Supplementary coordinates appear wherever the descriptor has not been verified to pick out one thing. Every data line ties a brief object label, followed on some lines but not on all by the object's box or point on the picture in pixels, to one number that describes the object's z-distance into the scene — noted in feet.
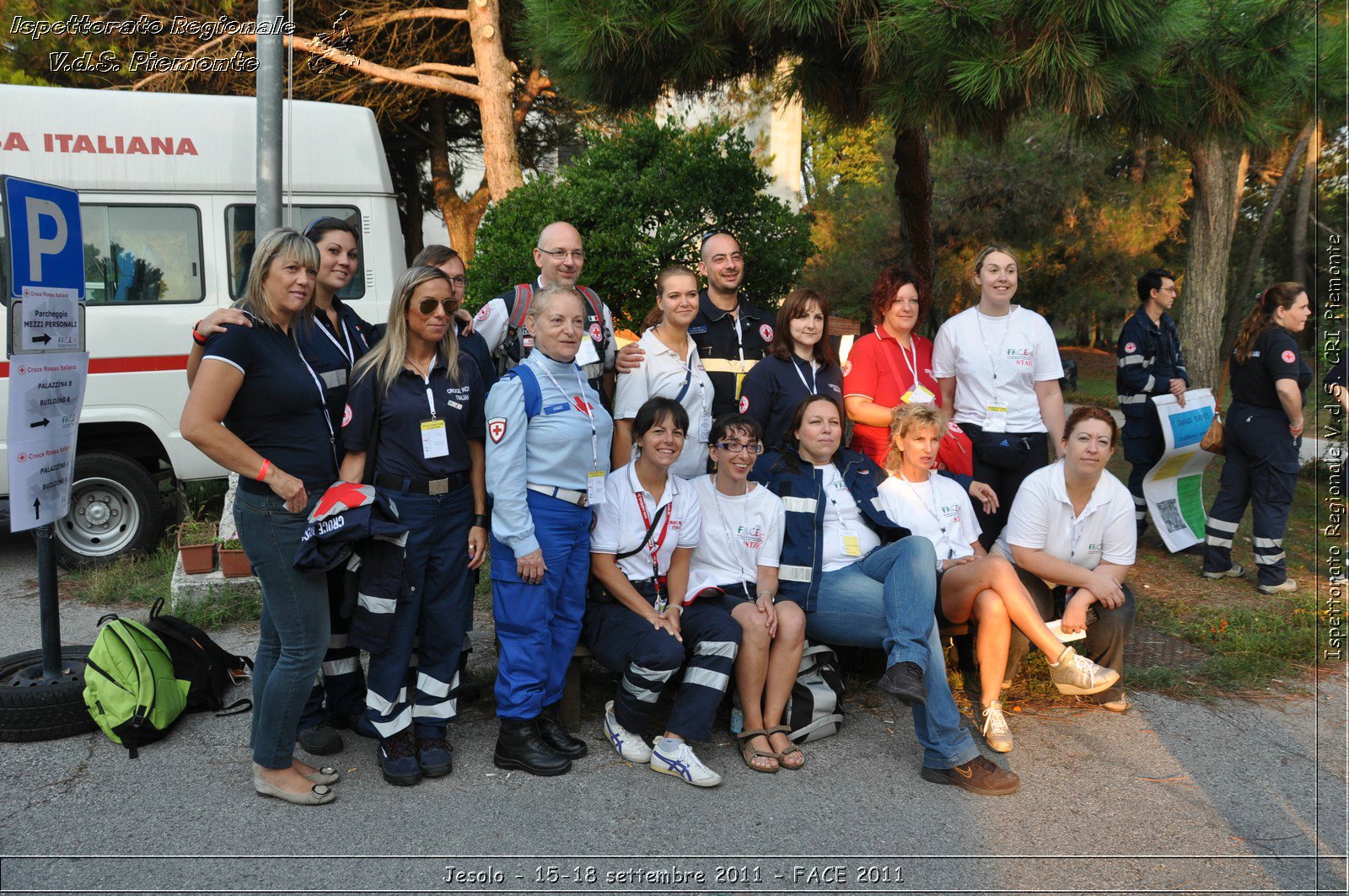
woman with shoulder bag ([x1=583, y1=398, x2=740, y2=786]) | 12.35
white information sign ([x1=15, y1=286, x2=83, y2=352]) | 12.12
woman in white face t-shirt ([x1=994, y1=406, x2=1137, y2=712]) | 13.98
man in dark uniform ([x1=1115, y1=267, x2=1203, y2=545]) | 22.67
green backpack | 12.42
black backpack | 13.57
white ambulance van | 20.61
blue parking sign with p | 11.91
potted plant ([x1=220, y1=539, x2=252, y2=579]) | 18.10
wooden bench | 13.09
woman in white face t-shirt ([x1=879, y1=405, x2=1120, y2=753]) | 13.24
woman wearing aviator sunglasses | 11.81
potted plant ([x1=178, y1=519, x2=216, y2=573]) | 18.25
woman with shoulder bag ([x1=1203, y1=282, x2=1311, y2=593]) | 19.95
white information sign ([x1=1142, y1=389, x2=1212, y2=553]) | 21.75
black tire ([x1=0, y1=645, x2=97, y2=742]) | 12.62
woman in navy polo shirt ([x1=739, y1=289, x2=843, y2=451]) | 15.11
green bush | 20.77
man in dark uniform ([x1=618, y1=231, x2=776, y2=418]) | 15.69
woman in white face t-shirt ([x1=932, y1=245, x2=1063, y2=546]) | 16.19
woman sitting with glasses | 12.72
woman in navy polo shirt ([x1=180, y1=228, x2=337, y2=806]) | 10.44
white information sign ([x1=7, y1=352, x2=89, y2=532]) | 12.27
